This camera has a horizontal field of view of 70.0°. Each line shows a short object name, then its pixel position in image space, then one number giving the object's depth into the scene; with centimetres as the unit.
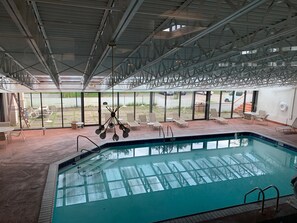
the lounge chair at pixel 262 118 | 1485
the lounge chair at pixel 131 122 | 1215
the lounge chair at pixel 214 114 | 1492
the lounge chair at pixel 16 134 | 944
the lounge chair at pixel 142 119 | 1295
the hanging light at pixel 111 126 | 476
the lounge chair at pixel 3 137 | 884
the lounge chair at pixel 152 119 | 1306
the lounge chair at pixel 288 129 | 1219
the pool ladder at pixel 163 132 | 1108
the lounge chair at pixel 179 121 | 1318
